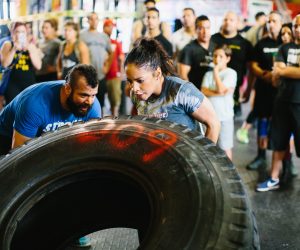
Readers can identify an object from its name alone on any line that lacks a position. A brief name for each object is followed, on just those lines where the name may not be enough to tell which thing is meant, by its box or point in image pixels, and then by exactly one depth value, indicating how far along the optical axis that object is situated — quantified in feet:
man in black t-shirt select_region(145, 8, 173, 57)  17.69
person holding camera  16.70
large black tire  5.37
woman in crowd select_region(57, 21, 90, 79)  18.46
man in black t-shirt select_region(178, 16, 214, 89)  15.42
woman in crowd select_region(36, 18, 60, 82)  19.64
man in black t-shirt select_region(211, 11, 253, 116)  16.12
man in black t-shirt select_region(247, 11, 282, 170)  15.67
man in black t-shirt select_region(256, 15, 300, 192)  12.87
